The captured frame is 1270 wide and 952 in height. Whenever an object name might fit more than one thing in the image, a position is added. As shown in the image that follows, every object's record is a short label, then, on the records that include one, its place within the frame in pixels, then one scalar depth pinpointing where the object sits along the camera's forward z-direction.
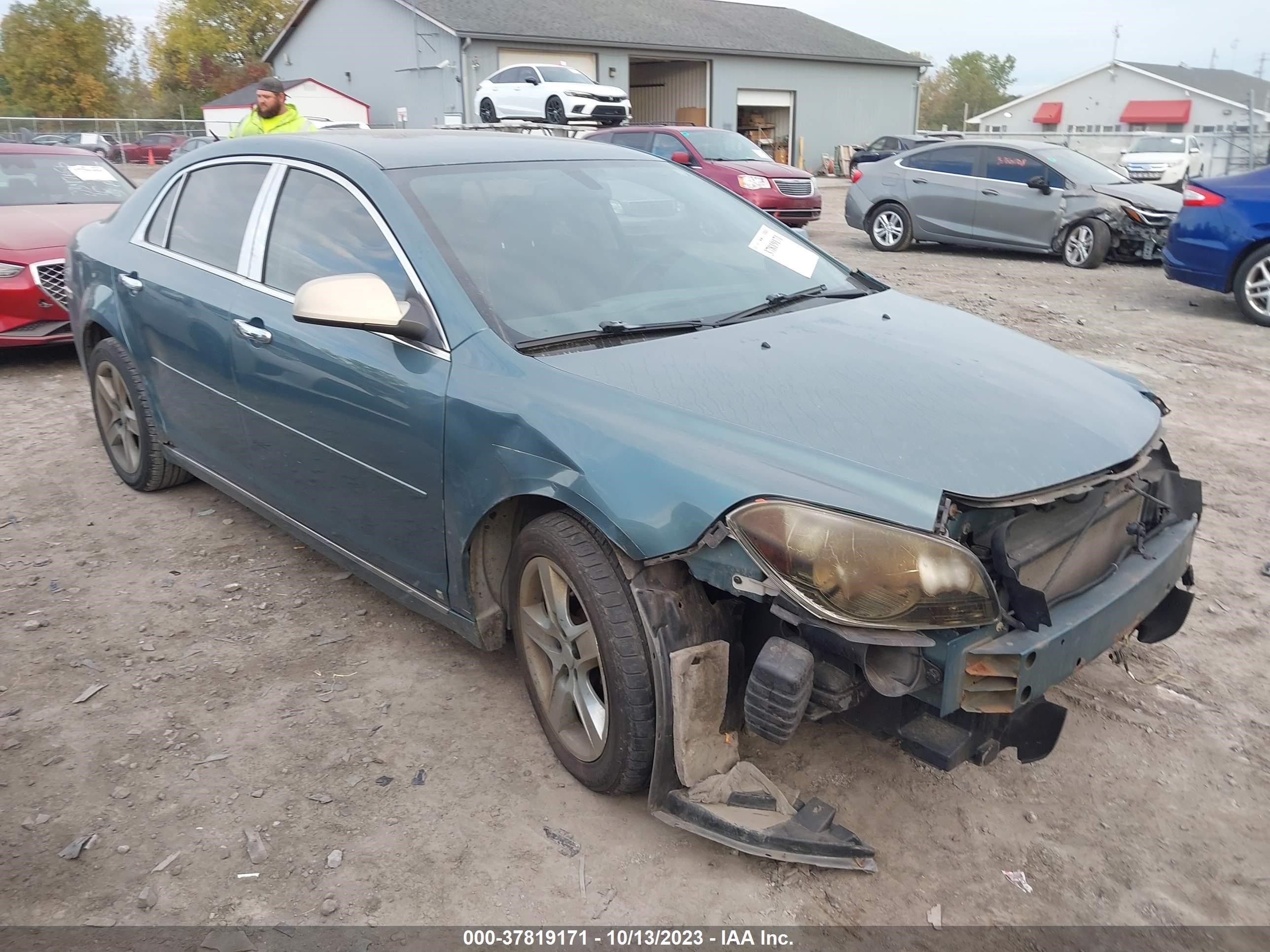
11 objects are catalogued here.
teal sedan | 2.28
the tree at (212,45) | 63.53
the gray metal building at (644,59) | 31.45
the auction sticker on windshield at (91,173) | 9.08
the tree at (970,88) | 96.88
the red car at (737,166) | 15.10
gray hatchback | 12.04
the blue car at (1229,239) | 8.41
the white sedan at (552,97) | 24.86
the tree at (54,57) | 57.41
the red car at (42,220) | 7.46
